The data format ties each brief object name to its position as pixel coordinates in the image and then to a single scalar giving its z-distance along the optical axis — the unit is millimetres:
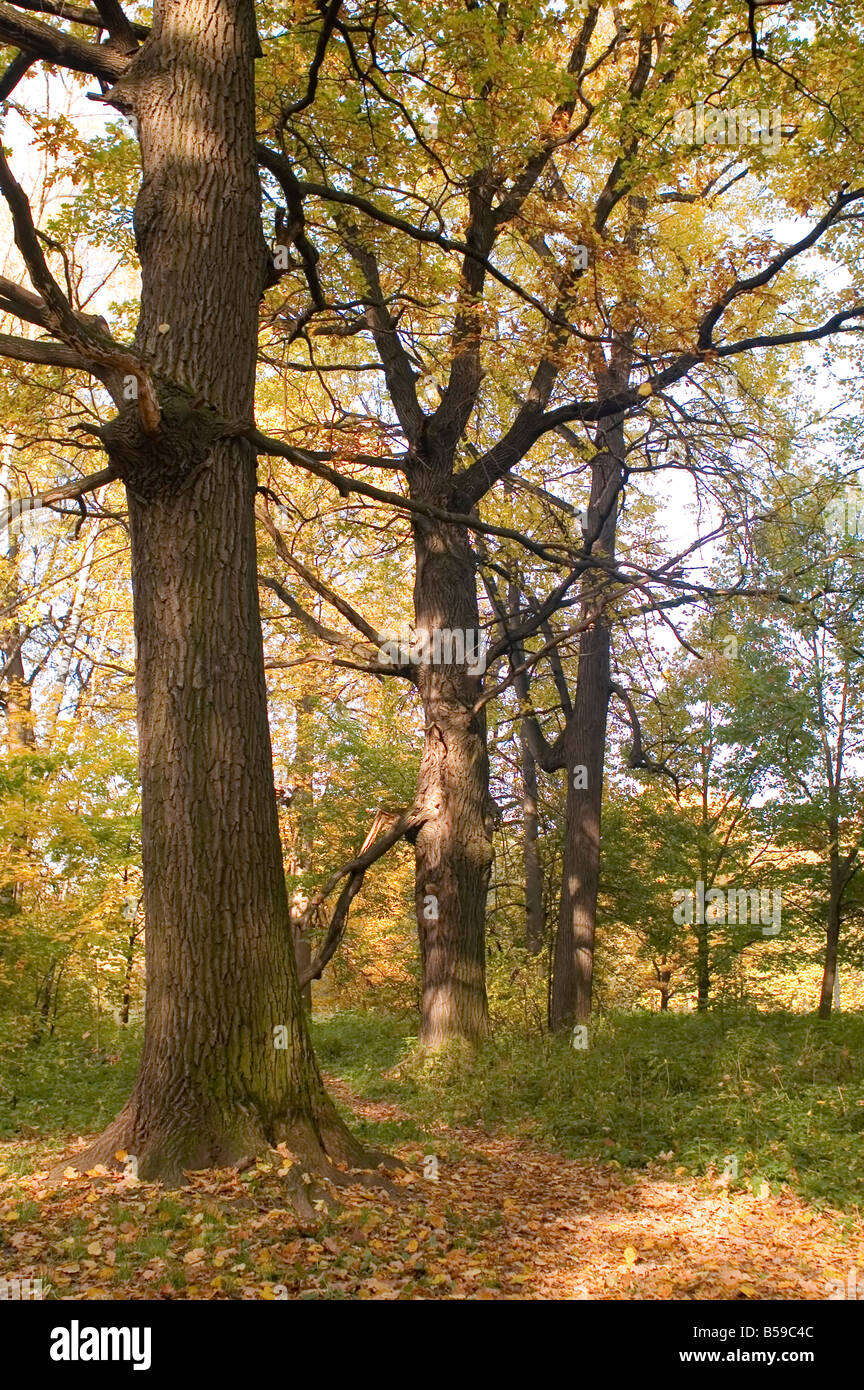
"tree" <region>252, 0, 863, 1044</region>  8547
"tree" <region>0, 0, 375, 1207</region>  5785
